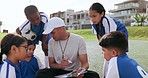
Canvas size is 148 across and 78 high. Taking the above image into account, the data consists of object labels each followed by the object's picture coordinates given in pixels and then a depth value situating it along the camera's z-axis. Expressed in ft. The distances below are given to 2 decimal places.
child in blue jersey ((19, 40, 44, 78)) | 8.54
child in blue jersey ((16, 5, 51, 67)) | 9.08
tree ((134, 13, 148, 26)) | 93.68
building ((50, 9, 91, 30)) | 137.90
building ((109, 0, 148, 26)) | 142.04
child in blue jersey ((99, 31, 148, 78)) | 5.27
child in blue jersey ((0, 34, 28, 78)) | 6.18
